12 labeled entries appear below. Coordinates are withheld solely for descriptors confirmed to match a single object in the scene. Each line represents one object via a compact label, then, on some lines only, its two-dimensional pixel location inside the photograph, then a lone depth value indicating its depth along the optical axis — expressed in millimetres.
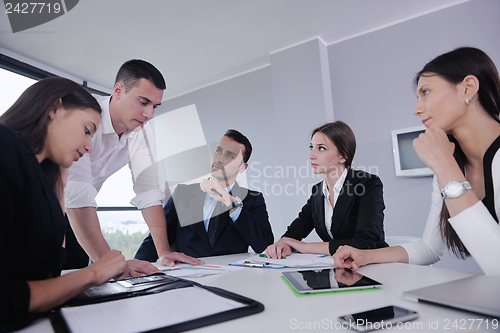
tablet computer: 721
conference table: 514
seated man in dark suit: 1875
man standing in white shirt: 1393
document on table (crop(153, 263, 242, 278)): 1027
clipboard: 518
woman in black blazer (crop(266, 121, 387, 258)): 1521
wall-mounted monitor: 2939
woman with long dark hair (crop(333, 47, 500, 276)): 964
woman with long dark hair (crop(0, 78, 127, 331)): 579
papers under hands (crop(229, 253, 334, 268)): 1133
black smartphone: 499
